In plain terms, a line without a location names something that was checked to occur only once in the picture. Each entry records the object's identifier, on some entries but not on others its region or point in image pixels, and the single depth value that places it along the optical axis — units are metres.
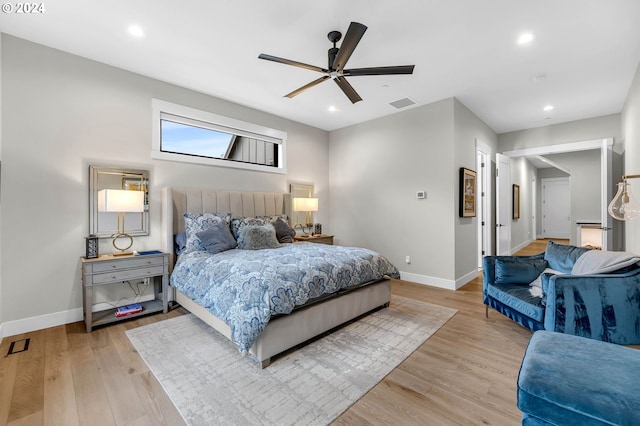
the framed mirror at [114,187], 3.19
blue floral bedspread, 2.13
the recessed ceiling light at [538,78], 3.52
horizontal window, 3.83
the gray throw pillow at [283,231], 4.14
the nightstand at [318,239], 4.84
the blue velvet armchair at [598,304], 2.02
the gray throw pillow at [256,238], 3.43
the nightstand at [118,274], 2.84
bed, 2.20
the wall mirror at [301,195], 5.38
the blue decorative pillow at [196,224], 3.40
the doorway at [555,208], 9.66
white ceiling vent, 4.38
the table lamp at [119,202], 2.95
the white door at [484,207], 5.68
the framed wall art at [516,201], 7.33
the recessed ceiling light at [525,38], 2.72
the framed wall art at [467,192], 4.45
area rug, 1.75
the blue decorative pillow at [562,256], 2.78
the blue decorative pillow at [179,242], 3.56
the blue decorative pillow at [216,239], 3.29
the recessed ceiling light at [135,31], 2.66
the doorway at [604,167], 4.27
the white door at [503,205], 5.45
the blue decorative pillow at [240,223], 3.70
